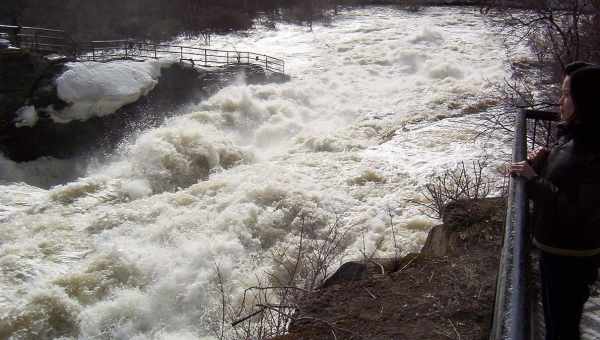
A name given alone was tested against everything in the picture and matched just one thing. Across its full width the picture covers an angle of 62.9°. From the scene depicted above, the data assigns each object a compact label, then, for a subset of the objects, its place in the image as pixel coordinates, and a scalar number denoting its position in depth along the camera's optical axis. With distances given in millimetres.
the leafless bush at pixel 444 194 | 7109
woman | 2109
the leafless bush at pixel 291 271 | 5381
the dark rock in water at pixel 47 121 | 14562
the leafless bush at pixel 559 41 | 8539
